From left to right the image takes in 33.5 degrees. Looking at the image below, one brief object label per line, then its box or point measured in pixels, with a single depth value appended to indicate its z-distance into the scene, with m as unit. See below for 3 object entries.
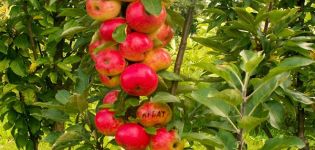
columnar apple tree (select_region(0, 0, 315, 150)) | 1.55
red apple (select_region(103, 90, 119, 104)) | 1.70
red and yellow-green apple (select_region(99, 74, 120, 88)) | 1.62
